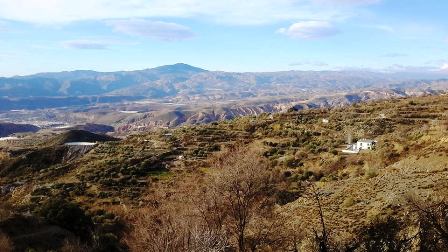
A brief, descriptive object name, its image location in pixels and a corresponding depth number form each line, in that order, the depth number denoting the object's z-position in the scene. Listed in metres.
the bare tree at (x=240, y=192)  28.13
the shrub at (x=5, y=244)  25.62
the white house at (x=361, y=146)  53.91
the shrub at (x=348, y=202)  26.55
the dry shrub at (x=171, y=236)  20.86
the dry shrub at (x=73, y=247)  28.94
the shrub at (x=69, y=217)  39.03
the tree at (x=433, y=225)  19.31
